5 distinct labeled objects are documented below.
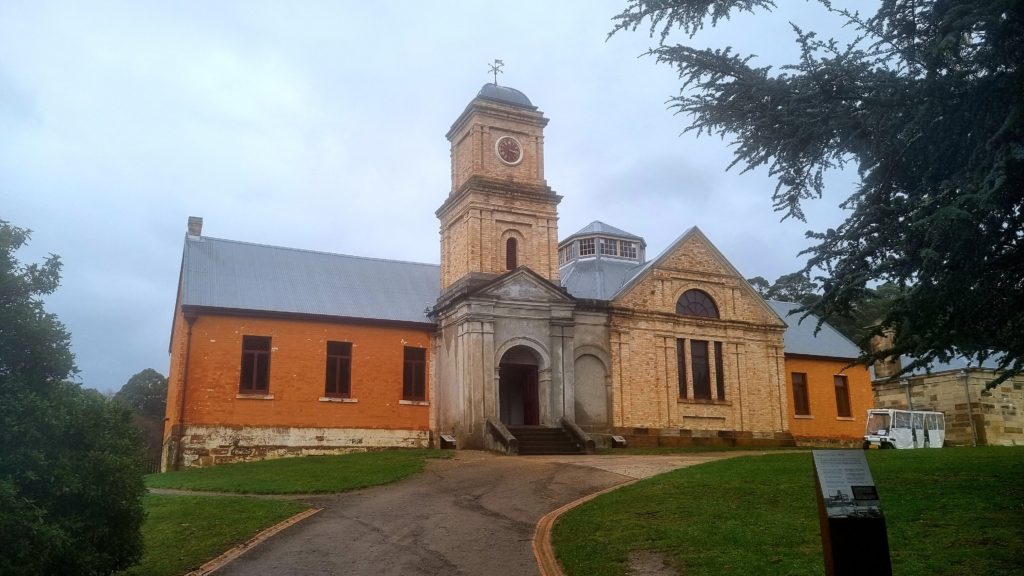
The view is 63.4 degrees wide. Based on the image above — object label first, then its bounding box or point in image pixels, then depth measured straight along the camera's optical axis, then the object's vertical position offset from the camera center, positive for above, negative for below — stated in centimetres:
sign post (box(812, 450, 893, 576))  698 -62
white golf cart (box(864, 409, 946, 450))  2891 +73
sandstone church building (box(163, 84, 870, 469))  2641 +377
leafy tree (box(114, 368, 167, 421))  5034 +364
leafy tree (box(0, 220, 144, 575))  895 -2
